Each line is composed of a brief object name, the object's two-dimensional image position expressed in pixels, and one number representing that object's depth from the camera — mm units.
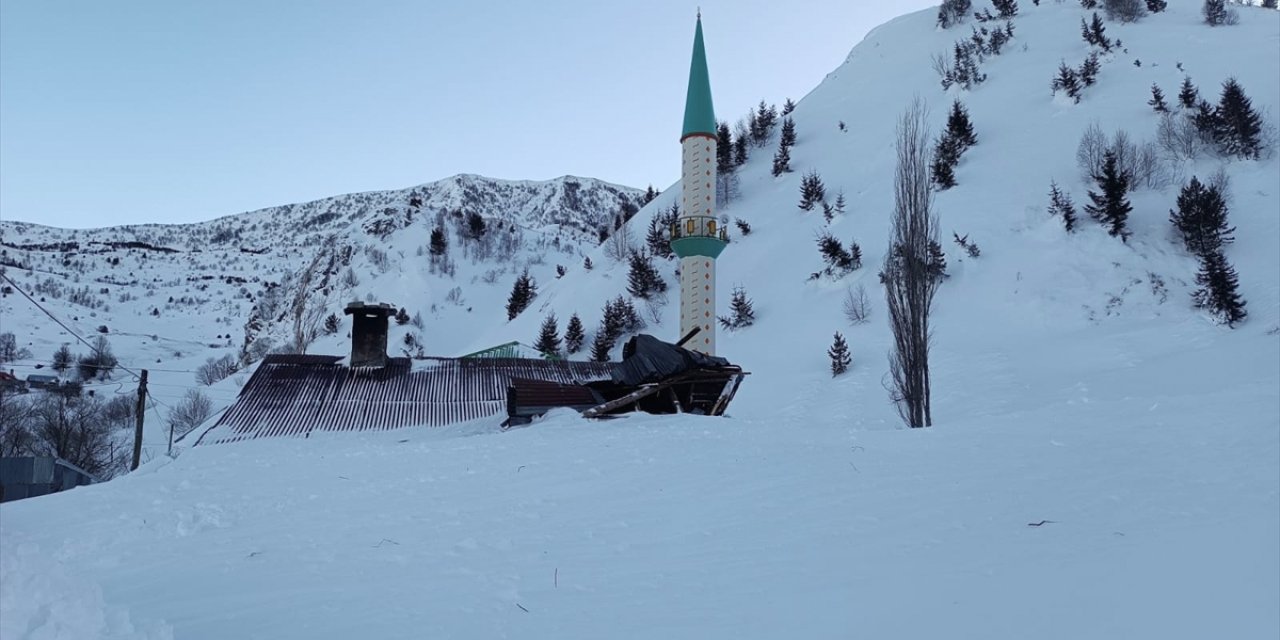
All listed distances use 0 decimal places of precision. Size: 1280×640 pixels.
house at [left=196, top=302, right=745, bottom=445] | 15688
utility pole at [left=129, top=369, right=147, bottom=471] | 23719
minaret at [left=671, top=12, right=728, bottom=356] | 26594
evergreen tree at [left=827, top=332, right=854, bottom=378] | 21750
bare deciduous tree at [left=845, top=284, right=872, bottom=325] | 24781
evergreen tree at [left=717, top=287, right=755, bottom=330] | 27734
